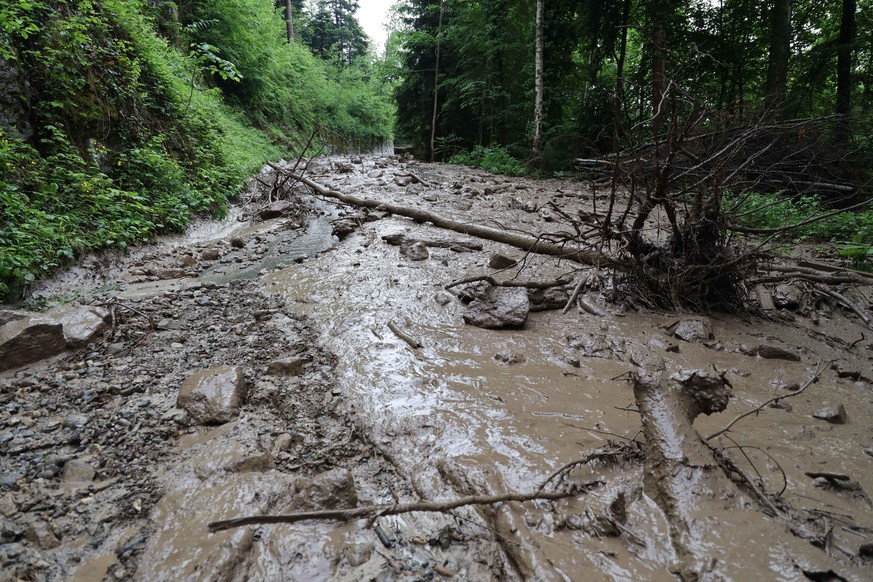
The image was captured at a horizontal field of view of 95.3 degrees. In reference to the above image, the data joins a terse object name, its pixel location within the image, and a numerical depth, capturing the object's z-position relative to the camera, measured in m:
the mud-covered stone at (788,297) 4.17
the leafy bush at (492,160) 14.74
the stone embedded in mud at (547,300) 4.29
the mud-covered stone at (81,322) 3.35
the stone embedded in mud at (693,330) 3.60
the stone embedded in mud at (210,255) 6.25
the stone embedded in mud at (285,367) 3.10
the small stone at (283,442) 2.28
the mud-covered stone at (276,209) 8.90
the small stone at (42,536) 1.63
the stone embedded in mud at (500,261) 5.21
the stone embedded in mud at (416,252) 5.95
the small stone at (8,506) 1.75
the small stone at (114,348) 3.36
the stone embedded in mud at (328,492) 1.85
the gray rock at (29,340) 2.98
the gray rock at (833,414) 2.45
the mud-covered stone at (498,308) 3.88
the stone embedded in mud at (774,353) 3.28
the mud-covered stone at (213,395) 2.53
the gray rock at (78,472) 2.03
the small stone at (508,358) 3.27
